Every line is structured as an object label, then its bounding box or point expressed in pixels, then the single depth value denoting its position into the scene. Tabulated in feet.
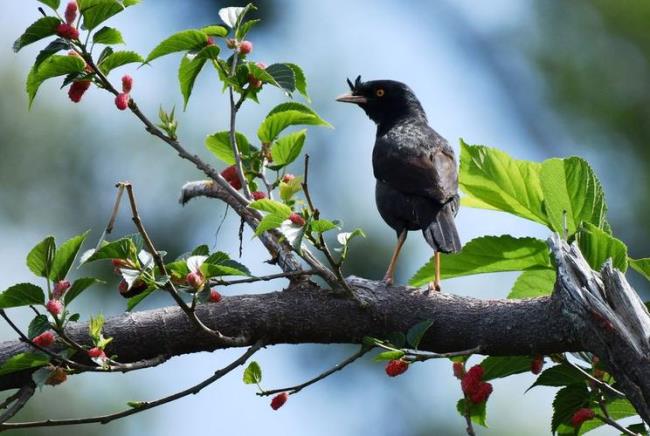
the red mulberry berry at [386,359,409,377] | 19.27
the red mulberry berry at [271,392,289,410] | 20.04
